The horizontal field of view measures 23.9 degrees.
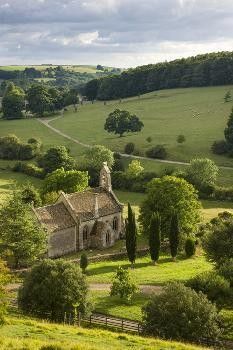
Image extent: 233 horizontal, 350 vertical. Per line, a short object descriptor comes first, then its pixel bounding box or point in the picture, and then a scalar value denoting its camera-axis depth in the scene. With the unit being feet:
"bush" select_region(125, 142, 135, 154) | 442.50
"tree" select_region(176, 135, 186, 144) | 447.01
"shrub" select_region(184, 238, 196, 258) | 231.71
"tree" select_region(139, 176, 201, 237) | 245.45
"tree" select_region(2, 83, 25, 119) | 628.69
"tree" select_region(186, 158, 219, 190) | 351.46
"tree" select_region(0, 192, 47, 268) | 205.98
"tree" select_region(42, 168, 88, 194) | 291.58
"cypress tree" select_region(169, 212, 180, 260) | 226.17
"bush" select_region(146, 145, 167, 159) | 425.69
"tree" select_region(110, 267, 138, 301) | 168.97
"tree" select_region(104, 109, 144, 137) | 491.72
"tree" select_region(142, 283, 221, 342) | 127.85
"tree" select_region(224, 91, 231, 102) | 562.01
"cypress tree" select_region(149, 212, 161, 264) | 217.77
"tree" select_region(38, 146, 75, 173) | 393.91
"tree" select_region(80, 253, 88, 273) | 203.72
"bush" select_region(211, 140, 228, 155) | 427.33
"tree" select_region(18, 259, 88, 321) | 141.79
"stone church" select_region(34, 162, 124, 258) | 233.55
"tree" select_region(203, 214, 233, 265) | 192.13
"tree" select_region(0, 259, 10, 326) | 114.67
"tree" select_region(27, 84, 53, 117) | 635.66
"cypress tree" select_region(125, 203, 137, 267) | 214.90
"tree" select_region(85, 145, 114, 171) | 385.50
